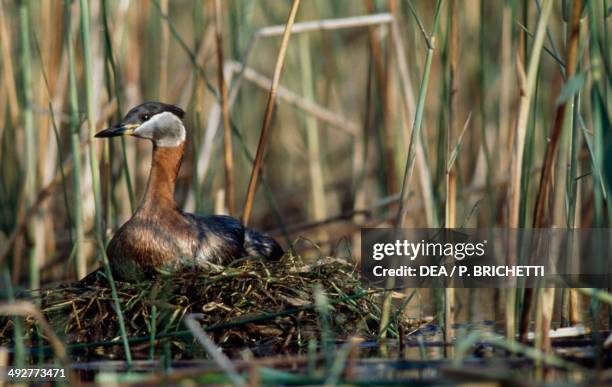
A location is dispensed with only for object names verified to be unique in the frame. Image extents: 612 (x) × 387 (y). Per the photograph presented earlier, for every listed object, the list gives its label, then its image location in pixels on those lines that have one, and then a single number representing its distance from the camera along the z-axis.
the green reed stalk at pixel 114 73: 9.91
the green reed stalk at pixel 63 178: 9.44
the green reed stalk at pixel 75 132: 9.95
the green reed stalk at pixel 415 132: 8.18
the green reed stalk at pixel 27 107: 10.66
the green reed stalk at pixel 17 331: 6.78
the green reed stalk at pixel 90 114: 9.32
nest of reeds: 9.20
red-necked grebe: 10.67
